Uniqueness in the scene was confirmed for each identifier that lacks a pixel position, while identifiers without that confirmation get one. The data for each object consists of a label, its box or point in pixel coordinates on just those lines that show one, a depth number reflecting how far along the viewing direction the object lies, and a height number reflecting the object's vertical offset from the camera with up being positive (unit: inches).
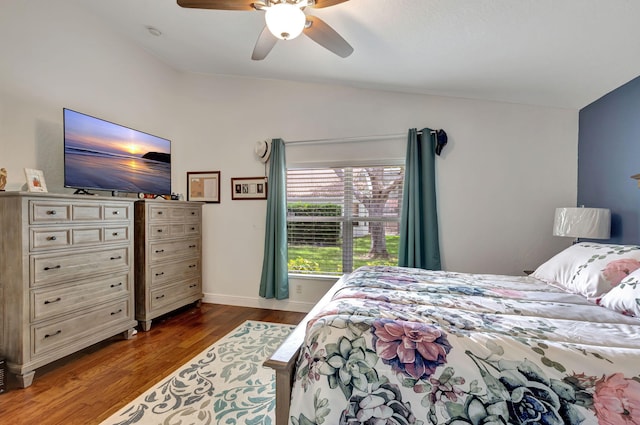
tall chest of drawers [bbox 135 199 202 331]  119.0 -22.4
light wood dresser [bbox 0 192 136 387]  80.1 -21.6
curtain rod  130.6 +30.9
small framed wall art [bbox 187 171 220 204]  156.0 +10.4
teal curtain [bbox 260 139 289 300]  140.6 -11.3
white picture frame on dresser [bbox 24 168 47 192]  88.0 +7.3
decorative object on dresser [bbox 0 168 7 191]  83.8 +7.4
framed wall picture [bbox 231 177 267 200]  148.8 +9.2
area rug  68.6 -49.2
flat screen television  100.1 +18.4
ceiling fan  62.4 +42.9
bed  38.3 -22.1
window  135.6 -5.2
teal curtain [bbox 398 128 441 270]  123.3 -1.3
